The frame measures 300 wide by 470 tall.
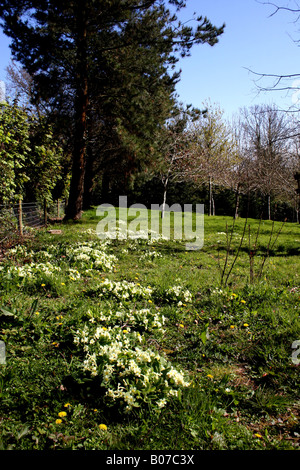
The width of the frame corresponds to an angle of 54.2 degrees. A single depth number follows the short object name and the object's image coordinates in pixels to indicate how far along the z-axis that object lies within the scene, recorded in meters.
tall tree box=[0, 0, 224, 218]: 10.36
